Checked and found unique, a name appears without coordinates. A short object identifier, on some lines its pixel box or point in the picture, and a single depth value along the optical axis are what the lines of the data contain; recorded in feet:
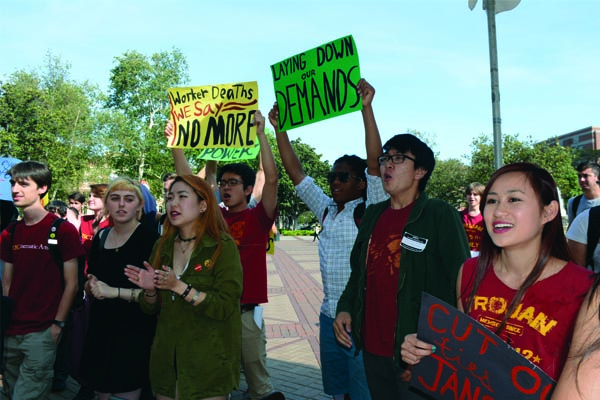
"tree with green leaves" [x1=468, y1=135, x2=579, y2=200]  118.93
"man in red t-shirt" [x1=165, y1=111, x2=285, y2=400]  12.75
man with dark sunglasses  10.94
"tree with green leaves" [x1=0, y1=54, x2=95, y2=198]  93.86
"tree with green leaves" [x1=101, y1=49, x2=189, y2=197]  126.93
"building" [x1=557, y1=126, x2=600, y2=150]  339.57
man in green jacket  8.13
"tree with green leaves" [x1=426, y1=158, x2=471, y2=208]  159.53
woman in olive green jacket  9.07
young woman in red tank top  5.55
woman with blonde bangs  10.55
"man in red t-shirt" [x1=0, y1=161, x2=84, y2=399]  11.51
